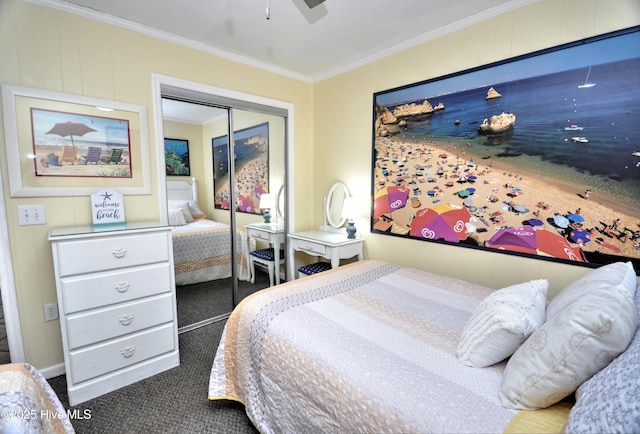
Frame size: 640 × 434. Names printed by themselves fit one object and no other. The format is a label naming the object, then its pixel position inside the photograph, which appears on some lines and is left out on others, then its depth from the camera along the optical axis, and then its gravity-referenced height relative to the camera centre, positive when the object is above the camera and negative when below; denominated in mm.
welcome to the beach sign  2092 -138
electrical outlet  2021 -862
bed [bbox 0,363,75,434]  858 -698
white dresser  1762 -767
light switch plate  1888 -171
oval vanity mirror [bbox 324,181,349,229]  3176 -188
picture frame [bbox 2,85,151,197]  1849 +314
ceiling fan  1697 +1103
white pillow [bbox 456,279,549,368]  1074 -540
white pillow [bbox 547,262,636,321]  1072 -380
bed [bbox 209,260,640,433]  868 -686
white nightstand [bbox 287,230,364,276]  2740 -577
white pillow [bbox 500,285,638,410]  831 -487
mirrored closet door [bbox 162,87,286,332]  2582 -70
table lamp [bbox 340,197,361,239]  2908 -250
